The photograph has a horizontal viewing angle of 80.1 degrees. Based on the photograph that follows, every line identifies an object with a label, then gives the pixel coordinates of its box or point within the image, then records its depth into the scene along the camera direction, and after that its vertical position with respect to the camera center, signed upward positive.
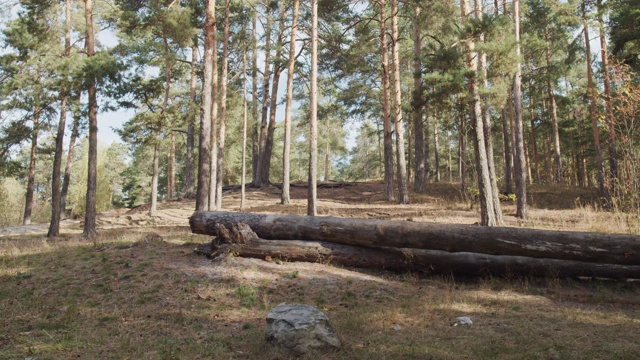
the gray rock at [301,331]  4.85 -1.71
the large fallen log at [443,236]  7.29 -0.83
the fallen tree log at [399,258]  7.73 -1.33
